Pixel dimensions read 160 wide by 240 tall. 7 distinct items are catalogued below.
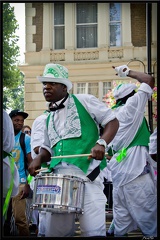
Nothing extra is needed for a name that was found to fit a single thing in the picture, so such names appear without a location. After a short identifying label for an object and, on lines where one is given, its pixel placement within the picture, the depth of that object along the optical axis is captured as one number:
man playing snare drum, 3.28
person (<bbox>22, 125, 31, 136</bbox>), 6.97
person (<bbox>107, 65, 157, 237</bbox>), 4.33
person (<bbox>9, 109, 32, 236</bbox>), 4.80
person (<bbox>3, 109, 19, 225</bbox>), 3.57
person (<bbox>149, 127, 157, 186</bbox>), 3.86
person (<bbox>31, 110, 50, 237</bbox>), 4.65
